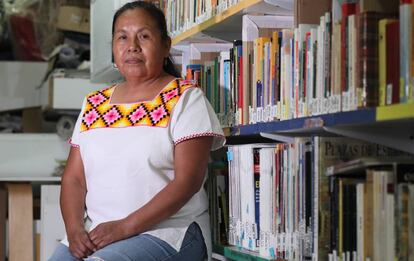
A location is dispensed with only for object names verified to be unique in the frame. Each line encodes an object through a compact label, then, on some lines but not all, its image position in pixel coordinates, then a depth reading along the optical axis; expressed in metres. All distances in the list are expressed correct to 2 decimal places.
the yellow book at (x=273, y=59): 2.27
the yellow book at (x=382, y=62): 1.72
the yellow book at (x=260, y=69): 2.35
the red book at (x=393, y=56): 1.69
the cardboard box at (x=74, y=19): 4.44
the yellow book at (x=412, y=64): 1.63
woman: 2.15
